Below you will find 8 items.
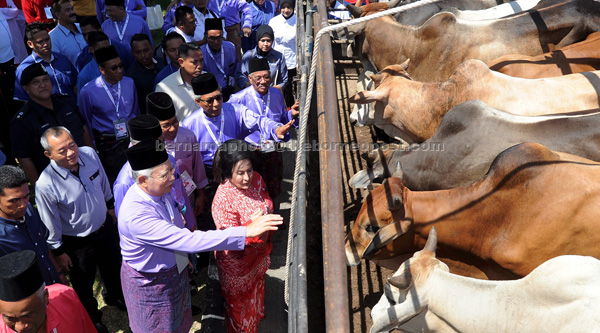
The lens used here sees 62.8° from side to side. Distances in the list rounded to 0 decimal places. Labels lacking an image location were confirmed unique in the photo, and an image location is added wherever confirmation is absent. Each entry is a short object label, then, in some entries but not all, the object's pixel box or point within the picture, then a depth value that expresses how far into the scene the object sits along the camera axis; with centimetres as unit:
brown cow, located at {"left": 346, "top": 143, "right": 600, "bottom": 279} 259
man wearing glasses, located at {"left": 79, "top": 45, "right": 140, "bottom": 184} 439
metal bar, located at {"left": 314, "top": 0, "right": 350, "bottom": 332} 139
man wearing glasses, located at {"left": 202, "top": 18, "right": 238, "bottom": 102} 542
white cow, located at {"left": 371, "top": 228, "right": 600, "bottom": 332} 206
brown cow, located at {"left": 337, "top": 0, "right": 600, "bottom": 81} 441
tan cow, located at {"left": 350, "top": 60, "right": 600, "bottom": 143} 348
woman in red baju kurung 326
